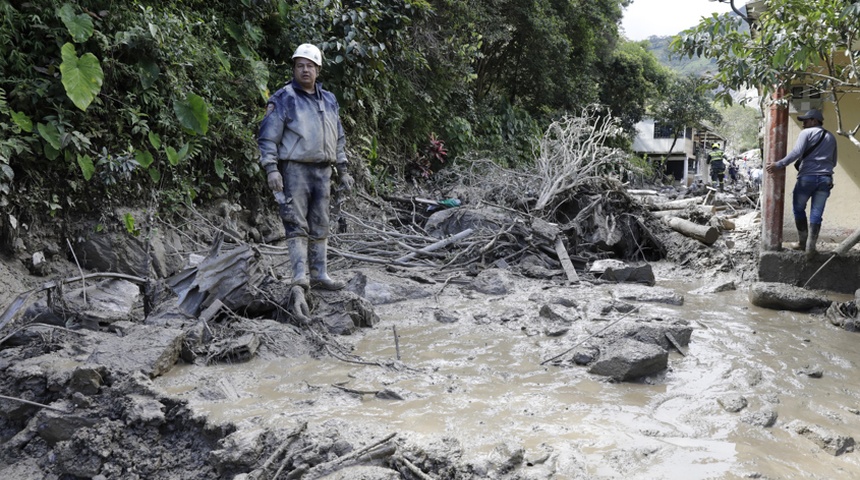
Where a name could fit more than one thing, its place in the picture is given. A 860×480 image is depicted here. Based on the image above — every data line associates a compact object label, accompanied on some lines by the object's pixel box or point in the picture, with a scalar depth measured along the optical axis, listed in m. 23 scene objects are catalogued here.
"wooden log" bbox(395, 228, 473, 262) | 7.47
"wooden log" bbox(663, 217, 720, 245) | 8.86
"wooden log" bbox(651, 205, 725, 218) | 10.44
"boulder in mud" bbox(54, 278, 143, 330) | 4.18
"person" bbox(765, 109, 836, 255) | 6.45
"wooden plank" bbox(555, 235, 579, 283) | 7.07
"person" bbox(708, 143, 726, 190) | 23.29
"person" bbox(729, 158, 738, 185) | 25.29
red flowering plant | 12.20
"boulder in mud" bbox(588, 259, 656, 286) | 7.20
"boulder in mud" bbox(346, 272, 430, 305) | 5.71
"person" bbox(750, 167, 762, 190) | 17.14
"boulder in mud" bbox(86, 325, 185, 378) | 3.30
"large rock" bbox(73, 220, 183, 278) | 5.55
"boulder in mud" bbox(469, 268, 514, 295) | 6.34
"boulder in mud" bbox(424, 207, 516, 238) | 8.50
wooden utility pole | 6.81
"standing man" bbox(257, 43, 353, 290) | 4.64
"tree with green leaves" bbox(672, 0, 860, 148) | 4.90
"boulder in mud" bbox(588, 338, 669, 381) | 3.48
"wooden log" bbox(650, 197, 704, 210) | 11.52
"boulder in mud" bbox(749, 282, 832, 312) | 5.83
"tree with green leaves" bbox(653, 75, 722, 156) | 33.31
